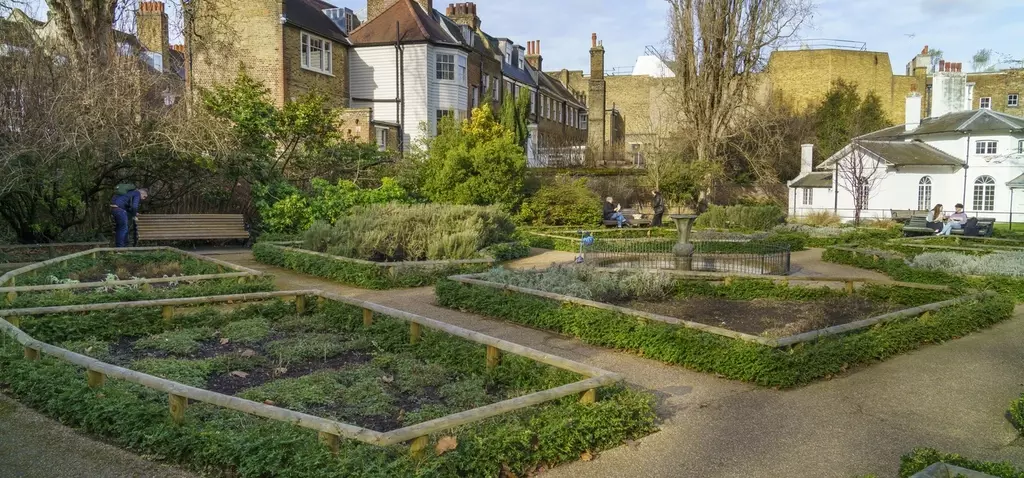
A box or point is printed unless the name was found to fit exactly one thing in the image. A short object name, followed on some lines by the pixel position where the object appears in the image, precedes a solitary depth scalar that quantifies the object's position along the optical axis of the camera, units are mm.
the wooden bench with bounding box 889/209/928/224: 29269
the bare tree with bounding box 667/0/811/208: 30484
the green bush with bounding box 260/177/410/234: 17891
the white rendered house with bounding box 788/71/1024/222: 34062
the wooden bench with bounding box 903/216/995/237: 20828
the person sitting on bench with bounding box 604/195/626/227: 24094
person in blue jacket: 14977
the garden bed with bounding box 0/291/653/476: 4301
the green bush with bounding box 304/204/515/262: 13703
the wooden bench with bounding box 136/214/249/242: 16000
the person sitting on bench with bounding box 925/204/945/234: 22016
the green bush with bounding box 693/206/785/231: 25328
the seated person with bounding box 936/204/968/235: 20938
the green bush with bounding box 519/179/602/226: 23156
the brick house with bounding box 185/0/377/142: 27453
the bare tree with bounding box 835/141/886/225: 26984
